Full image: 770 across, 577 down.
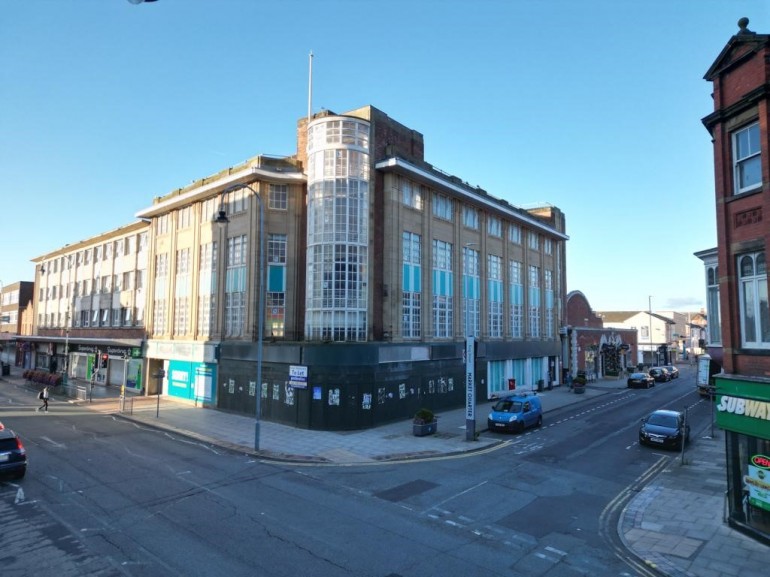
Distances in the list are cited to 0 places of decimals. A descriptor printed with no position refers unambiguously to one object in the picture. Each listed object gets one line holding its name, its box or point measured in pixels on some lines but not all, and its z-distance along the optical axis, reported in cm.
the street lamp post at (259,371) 1842
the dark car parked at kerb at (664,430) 2014
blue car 2339
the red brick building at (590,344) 4941
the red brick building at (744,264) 1109
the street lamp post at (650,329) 7825
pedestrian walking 2864
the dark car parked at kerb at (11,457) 1412
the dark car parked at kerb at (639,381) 4591
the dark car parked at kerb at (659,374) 5388
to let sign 2366
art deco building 2527
